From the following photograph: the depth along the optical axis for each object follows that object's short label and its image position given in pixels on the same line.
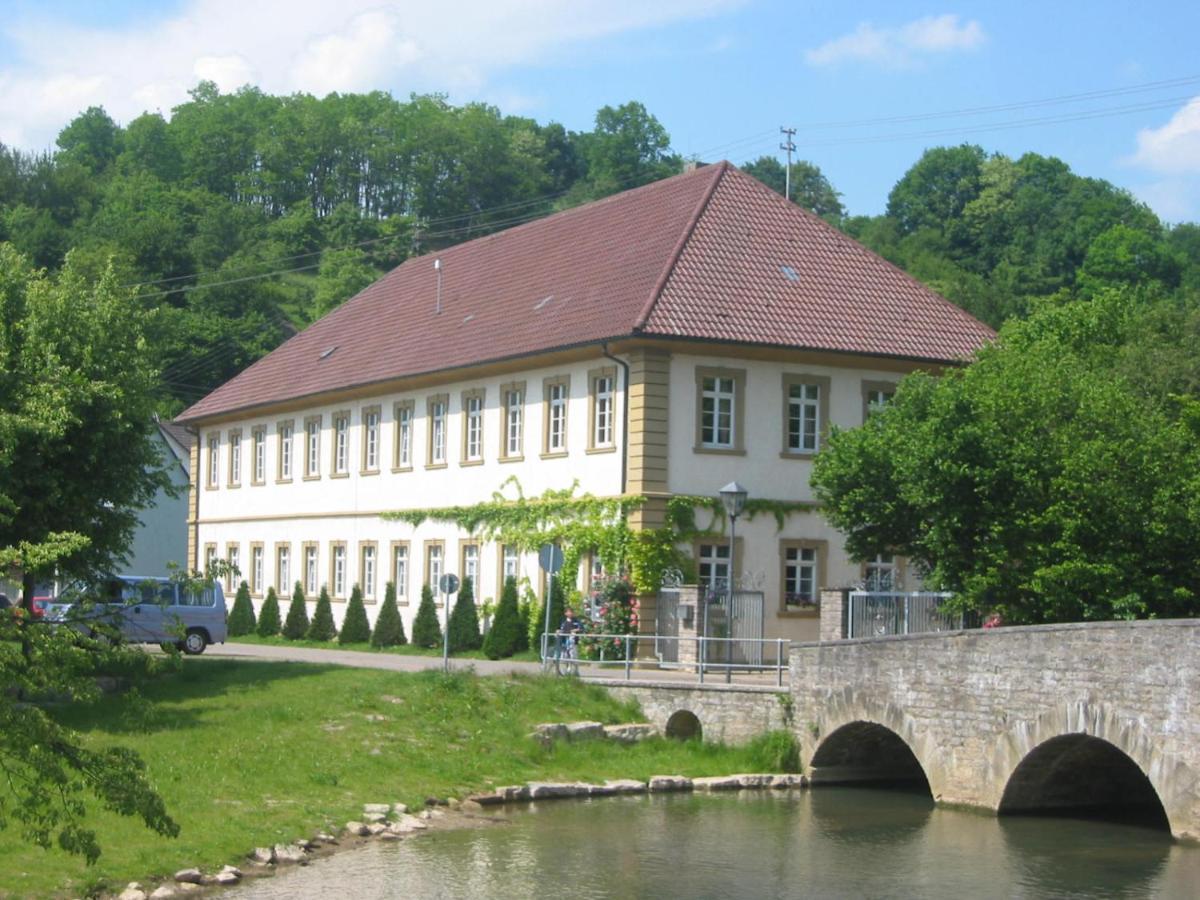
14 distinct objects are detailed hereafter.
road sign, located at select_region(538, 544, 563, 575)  31.58
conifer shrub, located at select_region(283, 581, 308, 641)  49.34
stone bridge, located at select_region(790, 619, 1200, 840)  22.52
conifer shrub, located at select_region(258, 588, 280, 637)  50.78
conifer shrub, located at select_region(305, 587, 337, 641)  48.34
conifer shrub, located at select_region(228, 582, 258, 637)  51.97
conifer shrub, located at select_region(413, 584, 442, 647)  43.34
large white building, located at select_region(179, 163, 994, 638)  38.00
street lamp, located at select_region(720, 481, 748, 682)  34.06
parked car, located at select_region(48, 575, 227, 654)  38.09
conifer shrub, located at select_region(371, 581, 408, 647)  45.22
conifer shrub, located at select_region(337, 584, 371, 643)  46.72
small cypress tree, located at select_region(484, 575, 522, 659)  40.06
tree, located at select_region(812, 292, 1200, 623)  29.05
